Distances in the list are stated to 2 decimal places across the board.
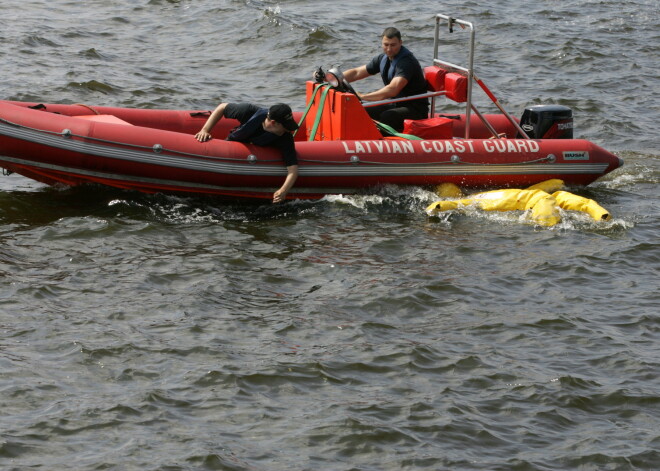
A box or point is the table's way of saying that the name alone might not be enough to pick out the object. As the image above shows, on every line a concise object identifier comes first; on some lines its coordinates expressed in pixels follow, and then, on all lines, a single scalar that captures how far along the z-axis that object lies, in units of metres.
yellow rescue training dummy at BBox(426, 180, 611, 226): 16.66
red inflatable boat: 15.87
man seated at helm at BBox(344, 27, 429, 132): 18.30
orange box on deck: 17.59
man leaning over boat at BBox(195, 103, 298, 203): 16.33
